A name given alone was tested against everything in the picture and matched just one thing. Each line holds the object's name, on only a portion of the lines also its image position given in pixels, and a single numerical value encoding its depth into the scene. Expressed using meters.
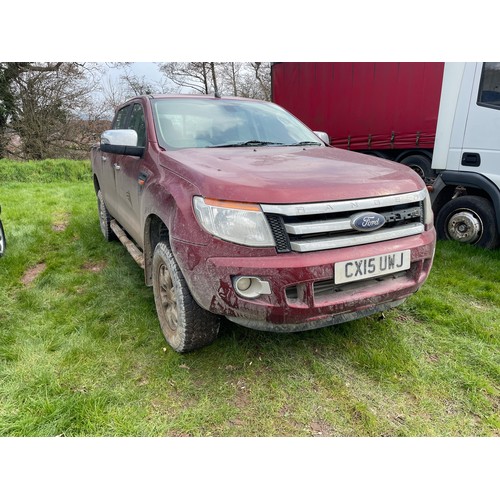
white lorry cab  4.11
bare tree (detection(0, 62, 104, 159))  15.05
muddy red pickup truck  1.95
